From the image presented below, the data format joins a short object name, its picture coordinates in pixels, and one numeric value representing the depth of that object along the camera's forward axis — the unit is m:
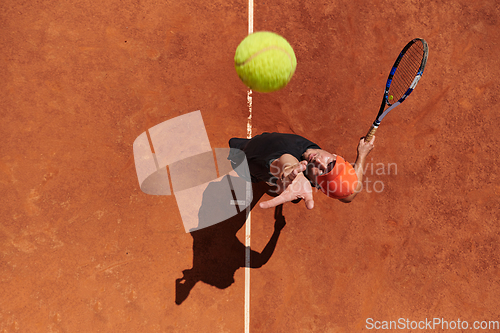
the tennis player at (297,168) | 4.75
